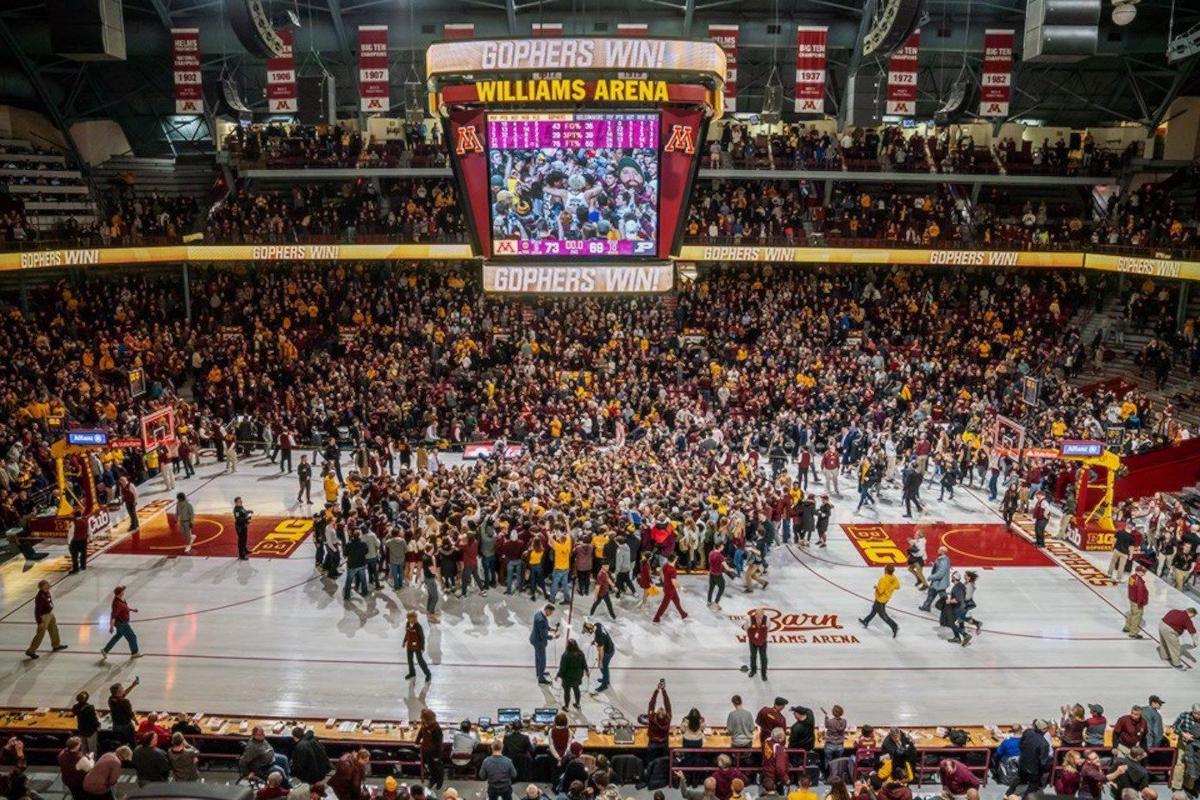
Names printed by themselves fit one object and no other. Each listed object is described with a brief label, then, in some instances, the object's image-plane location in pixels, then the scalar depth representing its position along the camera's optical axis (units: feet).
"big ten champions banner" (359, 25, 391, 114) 101.14
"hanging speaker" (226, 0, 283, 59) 69.72
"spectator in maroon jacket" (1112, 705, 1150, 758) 40.70
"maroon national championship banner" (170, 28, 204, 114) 101.19
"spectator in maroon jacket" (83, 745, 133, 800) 34.55
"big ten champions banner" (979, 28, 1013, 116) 98.02
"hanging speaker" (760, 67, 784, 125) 98.04
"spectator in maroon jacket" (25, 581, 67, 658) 50.24
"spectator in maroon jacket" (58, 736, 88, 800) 35.65
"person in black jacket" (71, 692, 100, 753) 40.22
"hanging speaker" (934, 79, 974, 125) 94.79
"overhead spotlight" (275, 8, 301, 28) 117.70
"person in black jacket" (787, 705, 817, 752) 40.83
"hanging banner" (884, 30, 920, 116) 99.96
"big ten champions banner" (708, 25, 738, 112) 96.26
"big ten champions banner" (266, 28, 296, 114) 100.73
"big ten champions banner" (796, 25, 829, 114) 97.50
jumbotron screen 61.82
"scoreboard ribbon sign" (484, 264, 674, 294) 64.18
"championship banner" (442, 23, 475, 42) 102.88
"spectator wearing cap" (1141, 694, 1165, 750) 41.83
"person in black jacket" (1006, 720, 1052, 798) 39.40
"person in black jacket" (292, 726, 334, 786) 38.19
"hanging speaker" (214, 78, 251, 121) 100.42
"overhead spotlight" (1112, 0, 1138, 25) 61.21
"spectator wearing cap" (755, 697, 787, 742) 41.04
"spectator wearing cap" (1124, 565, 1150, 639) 54.90
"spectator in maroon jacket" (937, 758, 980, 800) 37.81
